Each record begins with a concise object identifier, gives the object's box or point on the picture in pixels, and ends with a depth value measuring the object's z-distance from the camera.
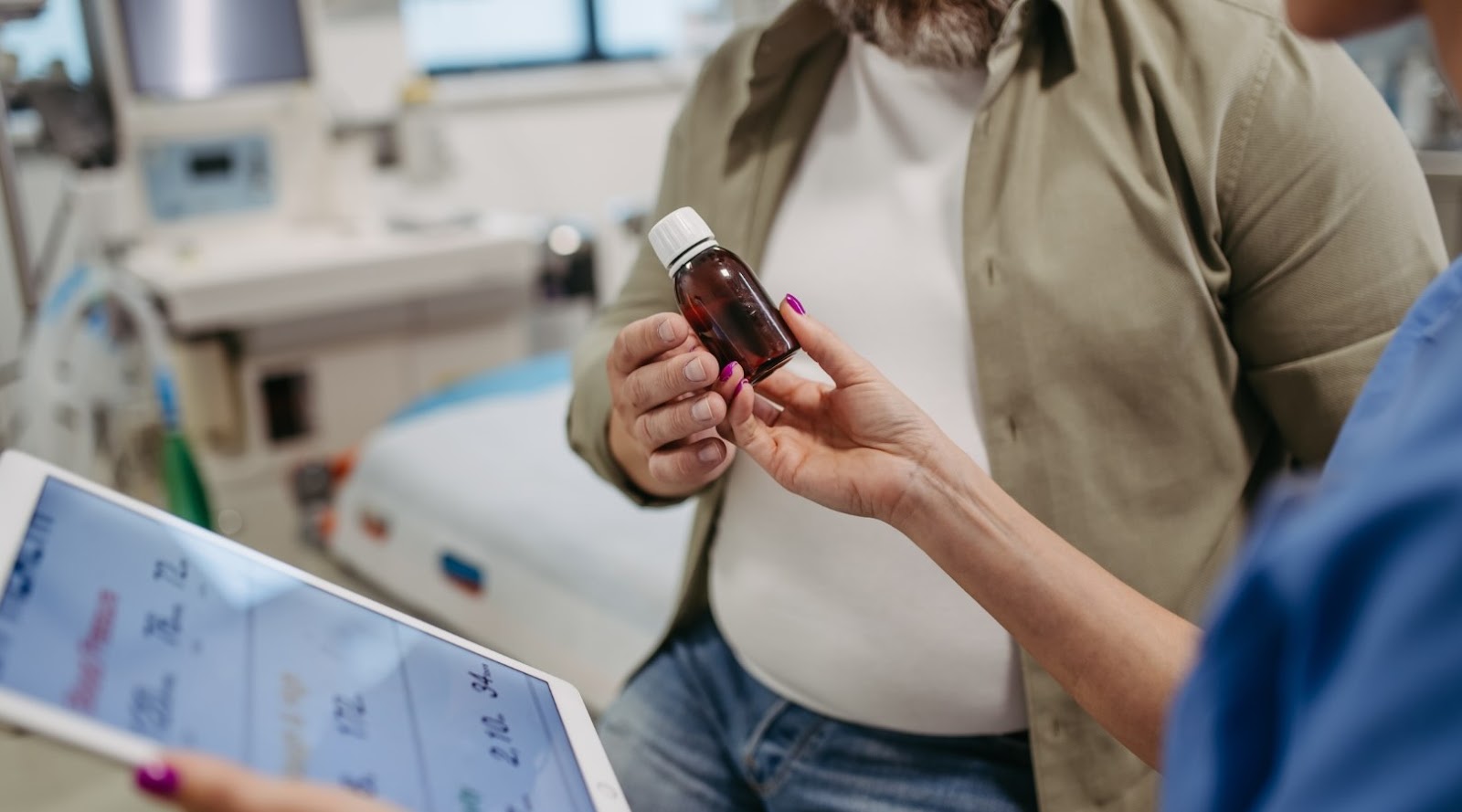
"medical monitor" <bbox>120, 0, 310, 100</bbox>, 2.49
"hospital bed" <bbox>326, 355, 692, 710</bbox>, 1.74
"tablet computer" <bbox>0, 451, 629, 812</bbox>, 0.52
